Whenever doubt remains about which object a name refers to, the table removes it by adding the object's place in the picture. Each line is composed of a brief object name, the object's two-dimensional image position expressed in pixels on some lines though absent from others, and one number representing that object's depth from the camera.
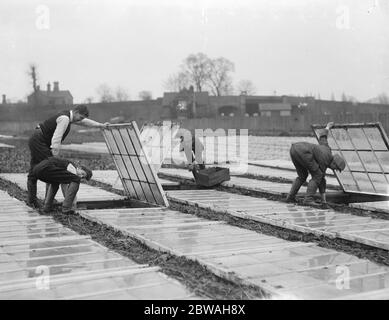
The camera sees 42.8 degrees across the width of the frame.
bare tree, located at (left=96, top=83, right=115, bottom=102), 65.22
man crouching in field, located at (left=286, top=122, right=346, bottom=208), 8.84
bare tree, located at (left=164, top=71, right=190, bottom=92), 65.56
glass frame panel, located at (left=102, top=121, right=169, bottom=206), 8.59
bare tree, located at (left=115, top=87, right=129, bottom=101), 67.81
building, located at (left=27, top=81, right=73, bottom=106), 59.56
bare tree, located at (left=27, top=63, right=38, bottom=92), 58.28
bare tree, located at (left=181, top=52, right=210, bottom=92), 64.56
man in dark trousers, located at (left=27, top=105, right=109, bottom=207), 7.83
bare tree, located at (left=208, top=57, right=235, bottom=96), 65.44
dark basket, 11.88
